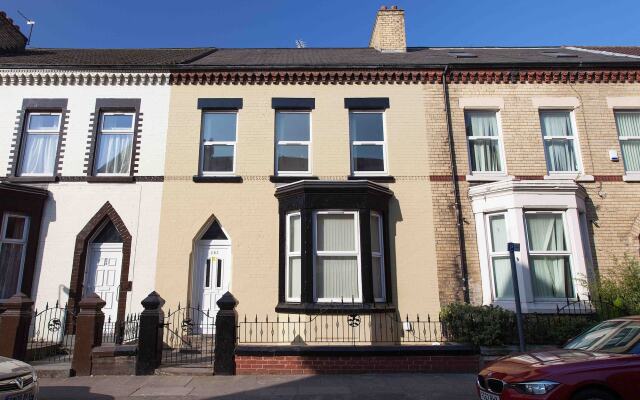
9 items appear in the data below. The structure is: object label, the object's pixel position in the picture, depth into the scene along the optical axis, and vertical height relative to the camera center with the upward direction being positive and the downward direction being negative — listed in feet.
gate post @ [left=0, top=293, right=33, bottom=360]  27.63 -2.06
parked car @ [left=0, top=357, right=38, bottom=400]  17.58 -3.57
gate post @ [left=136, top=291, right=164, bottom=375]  26.99 -2.81
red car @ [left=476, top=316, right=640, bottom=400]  15.61 -3.07
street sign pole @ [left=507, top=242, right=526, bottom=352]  22.53 +0.03
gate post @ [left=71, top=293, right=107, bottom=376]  27.20 -2.40
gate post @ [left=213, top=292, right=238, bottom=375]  26.48 -2.73
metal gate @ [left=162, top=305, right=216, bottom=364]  30.91 -3.38
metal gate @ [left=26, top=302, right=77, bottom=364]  29.89 -3.26
